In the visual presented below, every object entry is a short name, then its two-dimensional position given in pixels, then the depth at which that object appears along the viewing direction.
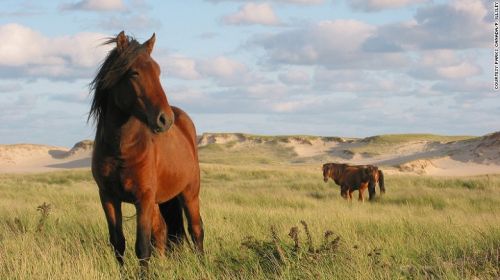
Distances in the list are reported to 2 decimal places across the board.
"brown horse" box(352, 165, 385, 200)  39.72
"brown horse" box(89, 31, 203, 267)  11.18
